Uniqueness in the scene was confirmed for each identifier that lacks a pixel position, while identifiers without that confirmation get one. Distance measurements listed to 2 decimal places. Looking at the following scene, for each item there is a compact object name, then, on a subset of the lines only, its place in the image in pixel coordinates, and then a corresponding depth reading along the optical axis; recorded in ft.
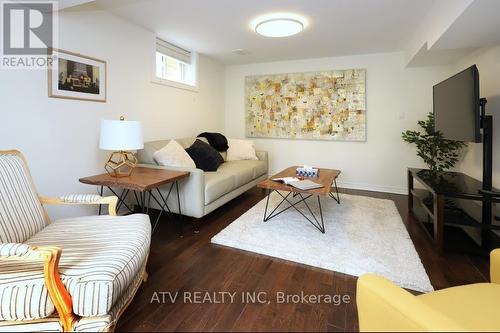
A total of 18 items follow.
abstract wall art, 14.25
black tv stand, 6.96
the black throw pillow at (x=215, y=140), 13.60
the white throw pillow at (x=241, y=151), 13.99
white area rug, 6.40
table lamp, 7.33
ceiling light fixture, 9.22
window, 11.97
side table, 7.03
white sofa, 8.61
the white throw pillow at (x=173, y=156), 9.52
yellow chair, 2.41
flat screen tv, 6.91
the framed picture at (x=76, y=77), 7.72
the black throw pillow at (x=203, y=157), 11.13
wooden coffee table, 8.32
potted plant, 11.51
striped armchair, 3.76
